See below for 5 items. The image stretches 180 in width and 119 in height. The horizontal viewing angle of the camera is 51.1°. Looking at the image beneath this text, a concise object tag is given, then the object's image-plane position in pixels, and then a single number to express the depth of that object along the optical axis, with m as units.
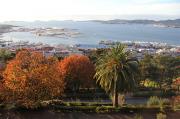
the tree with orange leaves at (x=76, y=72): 23.84
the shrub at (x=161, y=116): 14.36
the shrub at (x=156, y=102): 17.89
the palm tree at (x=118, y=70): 17.11
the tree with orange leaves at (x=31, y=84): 15.26
